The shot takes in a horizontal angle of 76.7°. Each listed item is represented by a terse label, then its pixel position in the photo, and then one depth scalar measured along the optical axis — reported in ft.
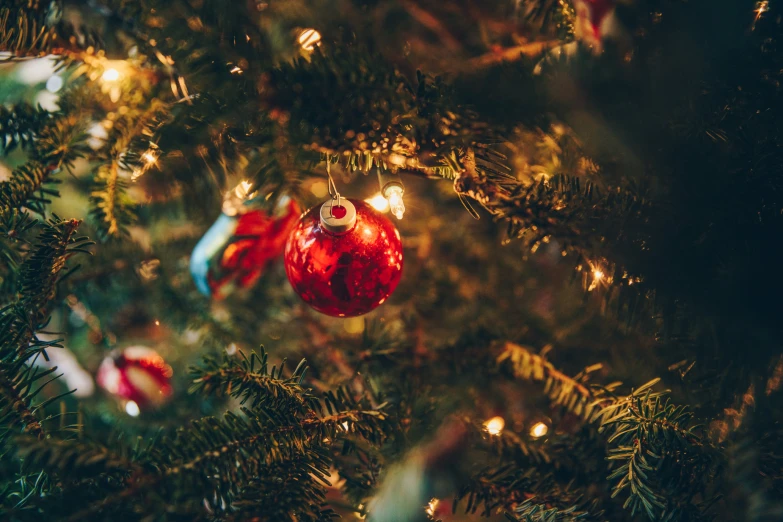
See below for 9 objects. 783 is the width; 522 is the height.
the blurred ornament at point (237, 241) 2.13
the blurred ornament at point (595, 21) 1.38
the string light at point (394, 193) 1.63
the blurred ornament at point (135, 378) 2.62
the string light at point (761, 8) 1.30
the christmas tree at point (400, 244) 1.24
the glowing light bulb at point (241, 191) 2.01
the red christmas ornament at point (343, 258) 1.57
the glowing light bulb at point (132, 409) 2.58
